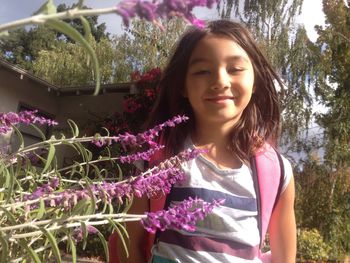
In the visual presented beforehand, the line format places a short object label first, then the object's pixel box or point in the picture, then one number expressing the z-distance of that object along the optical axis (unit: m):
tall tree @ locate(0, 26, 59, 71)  30.44
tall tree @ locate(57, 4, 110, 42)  33.59
